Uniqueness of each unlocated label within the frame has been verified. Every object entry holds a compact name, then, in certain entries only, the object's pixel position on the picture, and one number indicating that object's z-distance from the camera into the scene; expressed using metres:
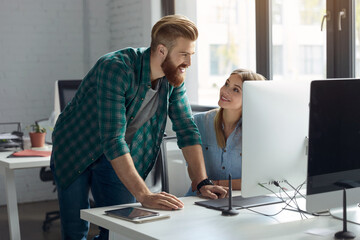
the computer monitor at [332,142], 1.43
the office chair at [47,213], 3.95
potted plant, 3.36
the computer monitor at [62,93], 3.50
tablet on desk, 1.62
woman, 2.24
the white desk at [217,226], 1.48
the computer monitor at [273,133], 1.61
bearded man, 1.87
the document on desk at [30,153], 3.12
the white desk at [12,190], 2.99
